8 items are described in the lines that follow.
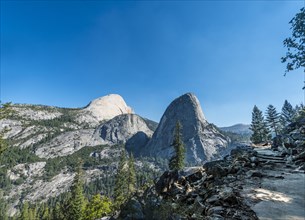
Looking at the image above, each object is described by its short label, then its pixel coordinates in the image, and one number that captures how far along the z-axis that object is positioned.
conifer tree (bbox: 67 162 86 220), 49.78
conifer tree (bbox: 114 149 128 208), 55.78
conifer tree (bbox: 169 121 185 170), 48.81
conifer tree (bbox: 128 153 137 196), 62.16
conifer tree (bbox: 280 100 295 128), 84.38
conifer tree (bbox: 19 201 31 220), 79.21
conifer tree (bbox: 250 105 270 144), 64.31
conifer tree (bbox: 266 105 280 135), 68.01
